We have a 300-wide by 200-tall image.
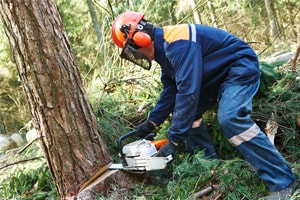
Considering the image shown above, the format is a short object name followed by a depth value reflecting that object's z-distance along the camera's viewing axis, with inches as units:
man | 86.7
